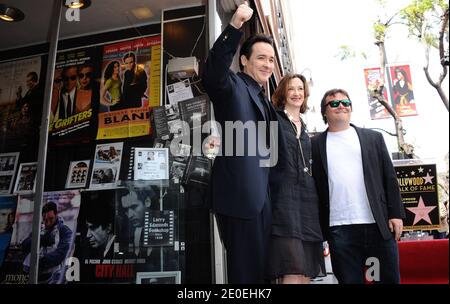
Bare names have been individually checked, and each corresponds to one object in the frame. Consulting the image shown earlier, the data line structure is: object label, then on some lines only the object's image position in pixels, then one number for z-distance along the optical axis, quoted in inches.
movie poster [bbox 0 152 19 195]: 135.0
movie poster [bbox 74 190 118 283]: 114.0
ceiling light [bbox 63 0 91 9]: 120.6
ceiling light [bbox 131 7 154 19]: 140.9
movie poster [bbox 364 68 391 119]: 314.0
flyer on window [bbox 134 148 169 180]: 111.7
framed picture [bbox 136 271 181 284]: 102.6
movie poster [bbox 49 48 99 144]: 146.7
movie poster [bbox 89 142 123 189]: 133.2
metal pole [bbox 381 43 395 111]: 269.1
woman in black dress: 67.0
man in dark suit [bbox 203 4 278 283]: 65.5
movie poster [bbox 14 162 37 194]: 133.6
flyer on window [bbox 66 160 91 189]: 139.2
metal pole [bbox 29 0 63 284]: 92.8
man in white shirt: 79.7
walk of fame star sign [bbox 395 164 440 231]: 170.6
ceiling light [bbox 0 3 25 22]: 132.3
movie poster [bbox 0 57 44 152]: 141.3
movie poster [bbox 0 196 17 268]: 127.1
